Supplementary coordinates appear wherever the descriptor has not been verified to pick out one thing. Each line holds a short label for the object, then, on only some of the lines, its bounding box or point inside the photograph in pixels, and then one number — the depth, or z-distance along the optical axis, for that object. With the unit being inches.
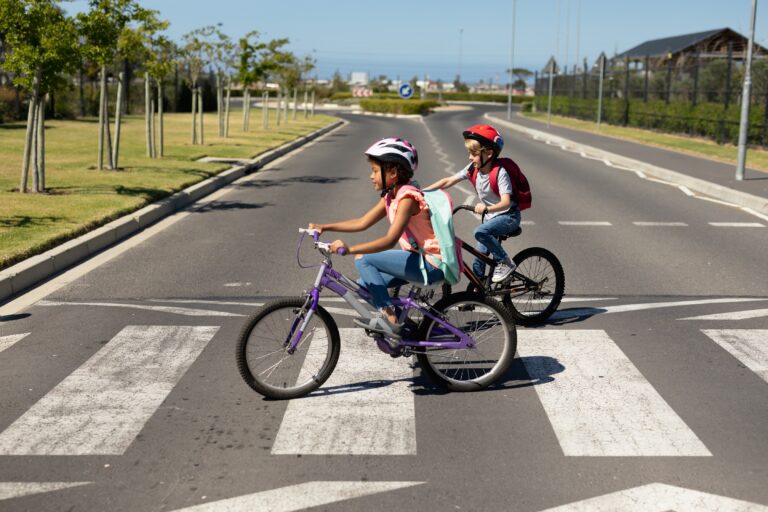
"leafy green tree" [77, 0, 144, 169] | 639.1
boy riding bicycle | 292.5
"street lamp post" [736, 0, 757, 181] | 759.3
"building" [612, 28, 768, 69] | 2785.4
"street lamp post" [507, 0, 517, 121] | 2447.7
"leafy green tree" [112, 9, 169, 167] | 729.0
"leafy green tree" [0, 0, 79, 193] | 555.8
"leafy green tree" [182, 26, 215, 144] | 1182.0
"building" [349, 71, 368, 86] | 5561.0
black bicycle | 306.2
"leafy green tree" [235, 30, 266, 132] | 1347.2
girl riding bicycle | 225.6
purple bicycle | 225.9
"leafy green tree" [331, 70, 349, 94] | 4435.0
